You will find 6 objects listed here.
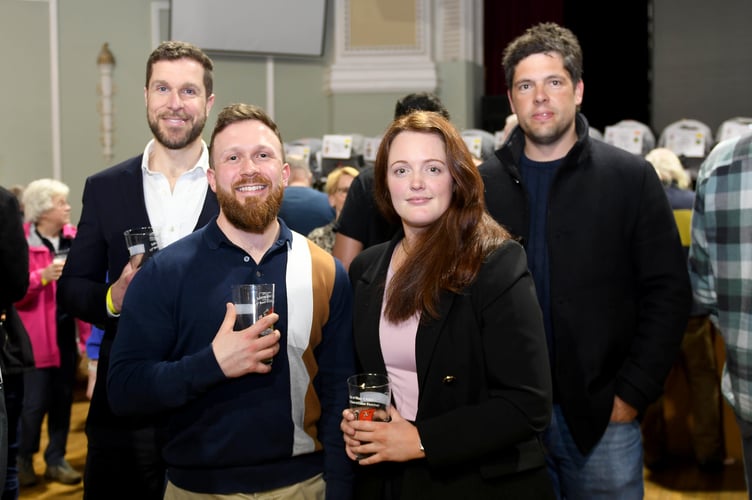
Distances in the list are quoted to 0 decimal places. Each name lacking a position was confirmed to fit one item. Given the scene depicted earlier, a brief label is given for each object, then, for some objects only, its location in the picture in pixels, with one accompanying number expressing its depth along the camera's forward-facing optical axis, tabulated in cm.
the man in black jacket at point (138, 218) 234
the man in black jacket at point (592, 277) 236
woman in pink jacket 479
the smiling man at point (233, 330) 189
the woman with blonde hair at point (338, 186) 496
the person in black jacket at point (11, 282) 312
